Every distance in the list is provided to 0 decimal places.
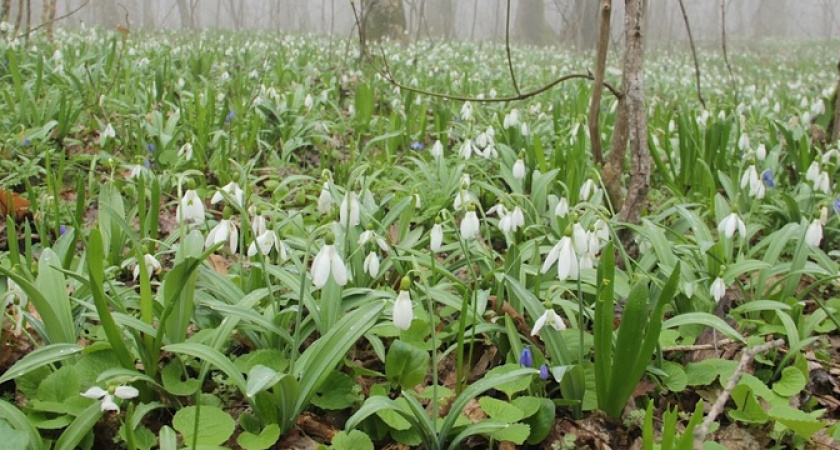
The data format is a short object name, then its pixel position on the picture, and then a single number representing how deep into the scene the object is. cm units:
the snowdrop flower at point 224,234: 194
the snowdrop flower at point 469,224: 212
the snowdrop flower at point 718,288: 230
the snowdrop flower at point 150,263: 200
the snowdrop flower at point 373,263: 203
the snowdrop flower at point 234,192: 231
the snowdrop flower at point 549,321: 190
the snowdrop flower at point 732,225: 240
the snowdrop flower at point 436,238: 221
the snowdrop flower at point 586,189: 274
